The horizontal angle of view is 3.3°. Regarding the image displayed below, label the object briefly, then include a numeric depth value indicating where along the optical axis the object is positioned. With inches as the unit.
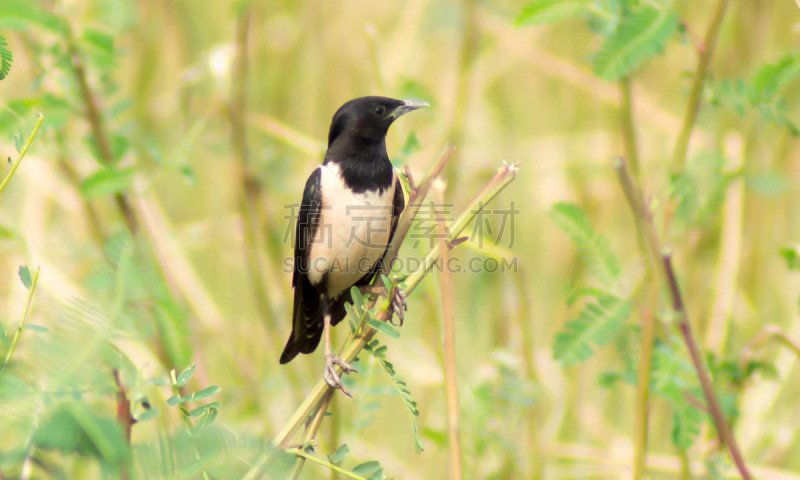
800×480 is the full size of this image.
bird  287.3
